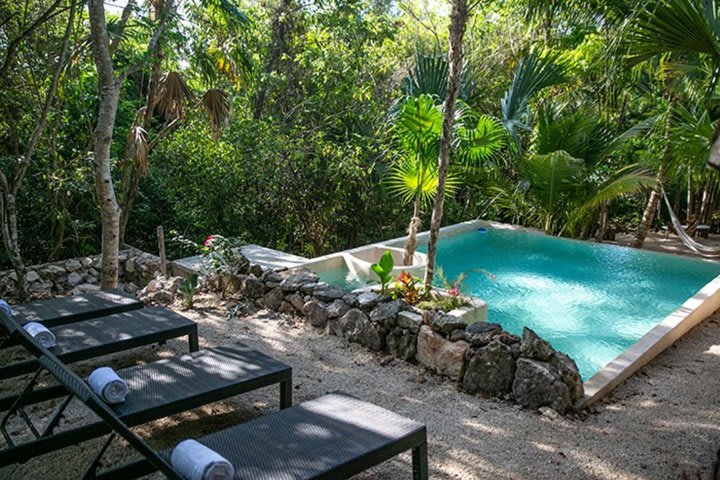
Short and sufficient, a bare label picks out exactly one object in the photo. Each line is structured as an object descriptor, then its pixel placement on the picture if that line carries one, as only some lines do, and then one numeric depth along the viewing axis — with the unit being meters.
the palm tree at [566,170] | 9.18
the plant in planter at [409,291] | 5.16
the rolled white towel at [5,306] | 3.56
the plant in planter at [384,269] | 5.16
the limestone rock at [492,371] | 3.71
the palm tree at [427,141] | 5.86
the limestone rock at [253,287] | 5.55
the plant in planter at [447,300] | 5.04
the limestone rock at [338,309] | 4.82
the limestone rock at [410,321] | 4.28
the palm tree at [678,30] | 4.32
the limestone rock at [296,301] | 5.20
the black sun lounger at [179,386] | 2.51
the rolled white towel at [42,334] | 3.42
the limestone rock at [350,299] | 4.80
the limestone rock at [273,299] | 5.41
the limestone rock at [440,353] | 3.94
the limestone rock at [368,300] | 4.67
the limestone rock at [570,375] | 3.54
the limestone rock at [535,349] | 3.68
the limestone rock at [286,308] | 5.32
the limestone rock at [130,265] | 6.76
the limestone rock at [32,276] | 6.11
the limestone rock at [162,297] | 5.54
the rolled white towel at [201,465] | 2.00
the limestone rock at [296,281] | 5.32
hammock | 8.08
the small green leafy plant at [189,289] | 5.42
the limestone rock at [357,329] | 4.49
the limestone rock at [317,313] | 4.95
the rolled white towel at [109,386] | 2.72
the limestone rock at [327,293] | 5.02
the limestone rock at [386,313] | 4.43
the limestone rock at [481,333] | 3.90
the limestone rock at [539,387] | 3.48
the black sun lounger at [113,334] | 3.42
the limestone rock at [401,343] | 4.27
